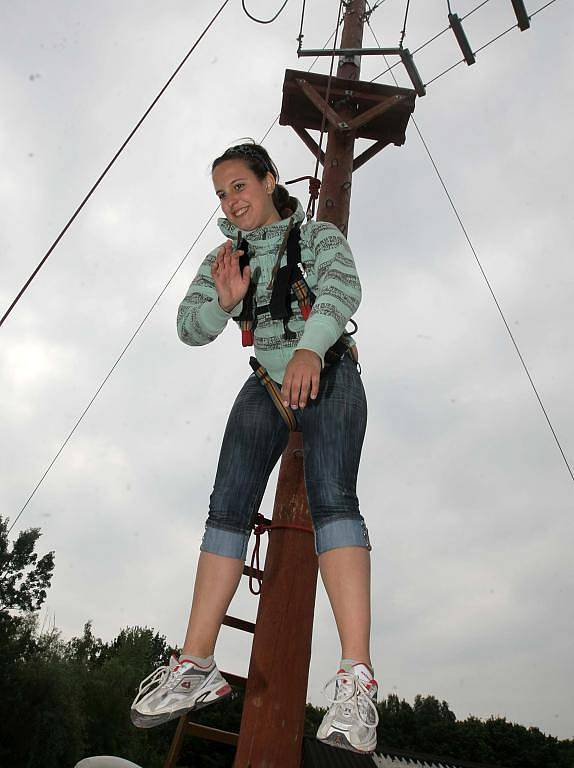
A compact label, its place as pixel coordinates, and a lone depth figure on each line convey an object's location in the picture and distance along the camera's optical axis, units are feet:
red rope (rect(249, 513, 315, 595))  9.15
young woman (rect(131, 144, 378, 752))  6.89
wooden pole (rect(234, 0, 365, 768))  8.46
